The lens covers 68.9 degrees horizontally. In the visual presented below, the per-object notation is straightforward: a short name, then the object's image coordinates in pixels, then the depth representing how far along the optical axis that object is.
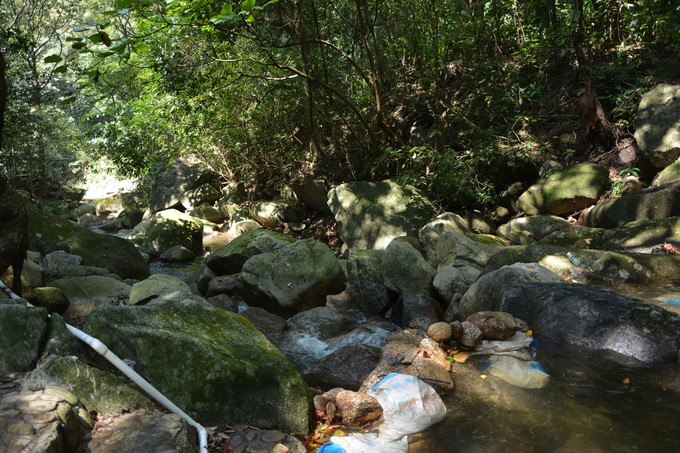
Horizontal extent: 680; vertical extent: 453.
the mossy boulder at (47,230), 9.52
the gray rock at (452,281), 6.40
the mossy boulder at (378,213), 10.26
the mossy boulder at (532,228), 8.62
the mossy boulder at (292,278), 7.02
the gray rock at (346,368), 4.48
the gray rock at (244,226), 13.31
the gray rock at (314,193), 12.99
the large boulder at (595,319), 4.16
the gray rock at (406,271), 6.64
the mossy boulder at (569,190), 9.00
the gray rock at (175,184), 16.44
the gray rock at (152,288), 6.20
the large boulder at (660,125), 8.58
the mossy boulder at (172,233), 11.55
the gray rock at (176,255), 11.14
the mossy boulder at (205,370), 3.10
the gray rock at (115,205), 18.95
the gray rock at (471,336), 4.57
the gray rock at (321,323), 6.11
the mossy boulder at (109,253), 8.77
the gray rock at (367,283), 6.83
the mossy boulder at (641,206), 7.40
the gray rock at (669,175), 8.20
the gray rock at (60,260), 8.16
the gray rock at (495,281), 5.33
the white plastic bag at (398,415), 3.23
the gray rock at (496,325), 4.62
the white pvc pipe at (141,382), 2.77
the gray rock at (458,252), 7.14
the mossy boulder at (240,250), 8.69
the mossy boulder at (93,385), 2.73
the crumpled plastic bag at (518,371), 4.00
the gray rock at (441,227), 9.20
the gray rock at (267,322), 6.09
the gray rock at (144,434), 2.38
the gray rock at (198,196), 16.20
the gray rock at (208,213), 15.23
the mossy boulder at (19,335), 2.77
